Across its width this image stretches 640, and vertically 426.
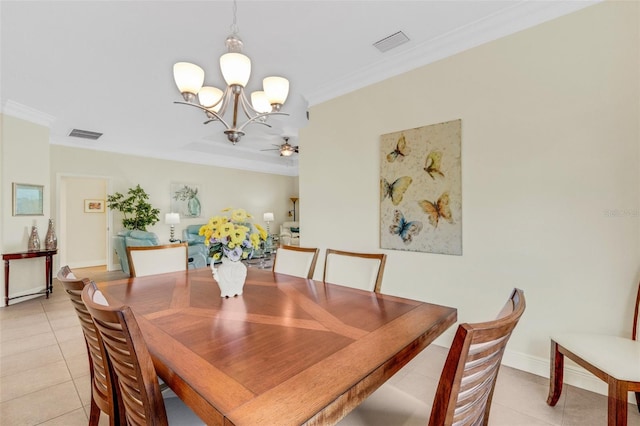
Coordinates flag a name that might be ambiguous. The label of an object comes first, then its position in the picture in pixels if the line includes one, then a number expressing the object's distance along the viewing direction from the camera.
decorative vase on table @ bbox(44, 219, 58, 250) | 4.50
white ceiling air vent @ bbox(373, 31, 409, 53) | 2.57
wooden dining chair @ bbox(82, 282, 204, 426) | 0.84
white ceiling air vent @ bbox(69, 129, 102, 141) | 5.26
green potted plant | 6.06
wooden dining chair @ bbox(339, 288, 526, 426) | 0.70
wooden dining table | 0.77
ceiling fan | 6.21
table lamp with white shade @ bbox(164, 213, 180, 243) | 6.57
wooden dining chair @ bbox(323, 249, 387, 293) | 2.01
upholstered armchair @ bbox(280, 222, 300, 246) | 8.24
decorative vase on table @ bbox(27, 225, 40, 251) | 4.34
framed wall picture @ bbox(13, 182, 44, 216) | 4.18
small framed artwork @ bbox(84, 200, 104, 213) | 7.10
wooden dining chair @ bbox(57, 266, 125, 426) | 1.19
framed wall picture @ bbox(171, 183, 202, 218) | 7.12
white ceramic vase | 1.69
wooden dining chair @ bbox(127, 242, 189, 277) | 2.39
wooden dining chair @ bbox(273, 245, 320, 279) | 2.33
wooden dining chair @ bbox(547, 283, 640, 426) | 1.39
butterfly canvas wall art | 2.59
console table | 3.96
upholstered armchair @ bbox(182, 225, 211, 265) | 5.74
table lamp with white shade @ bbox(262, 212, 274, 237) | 8.74
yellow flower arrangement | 1.71
